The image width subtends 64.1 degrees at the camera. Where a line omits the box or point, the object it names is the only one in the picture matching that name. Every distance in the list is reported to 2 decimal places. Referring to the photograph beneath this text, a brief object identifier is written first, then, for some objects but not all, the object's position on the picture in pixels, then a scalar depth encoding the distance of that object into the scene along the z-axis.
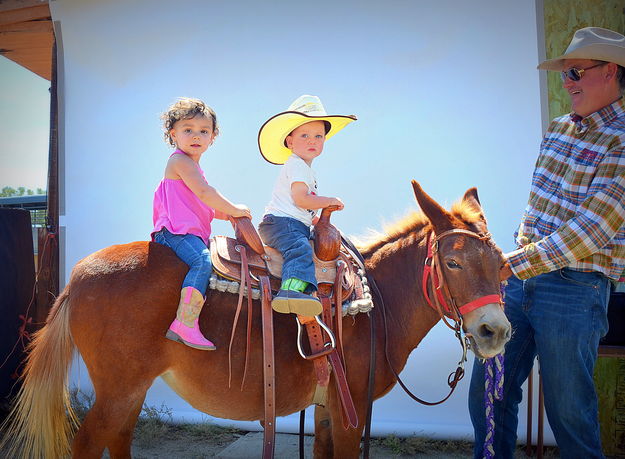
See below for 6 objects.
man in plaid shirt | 2.40
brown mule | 2.47
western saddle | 2.57
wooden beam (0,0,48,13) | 5.25
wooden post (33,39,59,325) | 5.14
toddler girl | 2.55
